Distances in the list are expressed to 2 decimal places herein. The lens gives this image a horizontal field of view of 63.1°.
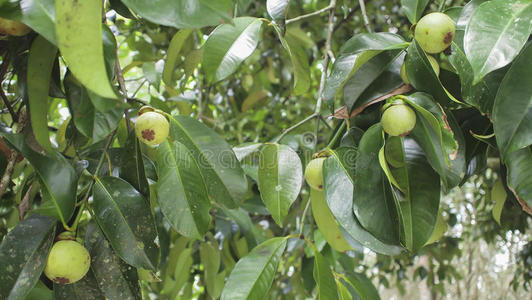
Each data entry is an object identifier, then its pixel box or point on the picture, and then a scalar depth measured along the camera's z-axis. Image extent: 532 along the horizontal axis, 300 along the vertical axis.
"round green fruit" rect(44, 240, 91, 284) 0.59
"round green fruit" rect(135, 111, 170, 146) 0.66
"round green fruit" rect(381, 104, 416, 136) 0.62
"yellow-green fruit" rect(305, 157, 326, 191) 0.76
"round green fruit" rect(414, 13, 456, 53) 0.65
